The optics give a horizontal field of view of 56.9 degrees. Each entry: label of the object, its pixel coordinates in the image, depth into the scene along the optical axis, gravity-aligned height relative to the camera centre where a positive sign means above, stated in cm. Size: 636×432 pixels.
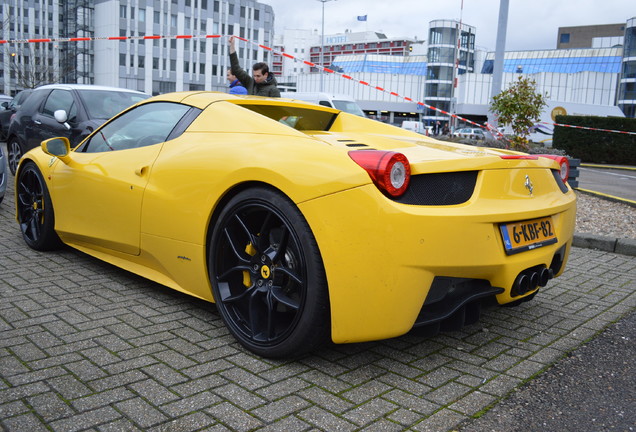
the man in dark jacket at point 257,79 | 709 +34
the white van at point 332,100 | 1811 +36
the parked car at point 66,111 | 806 -20
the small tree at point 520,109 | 1253 +27
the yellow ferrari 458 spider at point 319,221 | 250 -52
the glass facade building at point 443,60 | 7500 +742
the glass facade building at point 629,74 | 5756 +522
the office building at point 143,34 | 7212 +844
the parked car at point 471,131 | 3738 -84
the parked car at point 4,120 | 1692 -73
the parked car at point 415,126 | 4203 -73
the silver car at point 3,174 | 668 -90
